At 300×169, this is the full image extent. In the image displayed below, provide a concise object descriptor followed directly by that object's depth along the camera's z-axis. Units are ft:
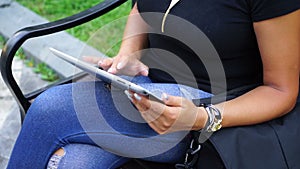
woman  4.32
